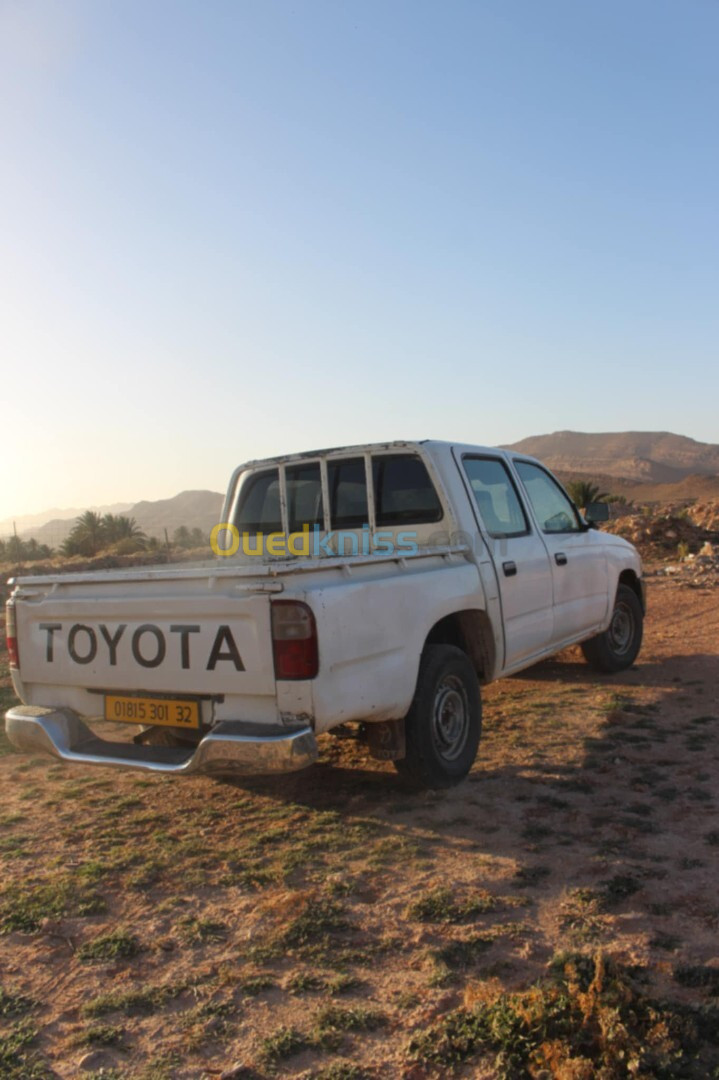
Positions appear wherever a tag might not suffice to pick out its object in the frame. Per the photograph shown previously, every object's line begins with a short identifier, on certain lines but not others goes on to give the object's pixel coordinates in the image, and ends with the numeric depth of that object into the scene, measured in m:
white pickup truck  3.60
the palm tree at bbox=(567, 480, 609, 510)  27.03
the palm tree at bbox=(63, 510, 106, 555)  31.36
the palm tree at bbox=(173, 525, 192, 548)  36.86
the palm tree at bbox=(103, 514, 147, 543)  33.41
